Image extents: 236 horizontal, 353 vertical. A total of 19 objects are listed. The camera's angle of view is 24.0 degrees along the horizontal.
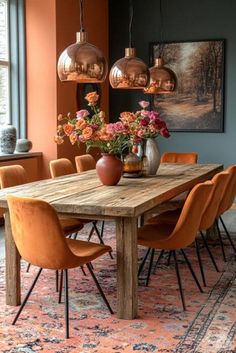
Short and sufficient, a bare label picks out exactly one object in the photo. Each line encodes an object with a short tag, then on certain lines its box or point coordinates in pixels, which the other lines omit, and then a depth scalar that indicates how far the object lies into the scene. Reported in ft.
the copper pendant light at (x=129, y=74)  14.24
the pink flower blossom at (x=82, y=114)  13.51
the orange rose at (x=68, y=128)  13.29
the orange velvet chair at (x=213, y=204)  13.43
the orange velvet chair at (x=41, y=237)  10.09
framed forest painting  25.59
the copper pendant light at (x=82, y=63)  12.15
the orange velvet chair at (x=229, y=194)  15.28
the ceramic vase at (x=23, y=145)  21.75
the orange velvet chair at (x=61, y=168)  16.52
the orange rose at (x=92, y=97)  13.51
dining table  10.89
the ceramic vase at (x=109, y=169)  13.46
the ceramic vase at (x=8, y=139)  20.71
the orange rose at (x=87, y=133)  13.07
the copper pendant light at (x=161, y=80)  17.03
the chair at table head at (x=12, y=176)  14.12
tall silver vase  16.07
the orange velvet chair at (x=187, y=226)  11.73
